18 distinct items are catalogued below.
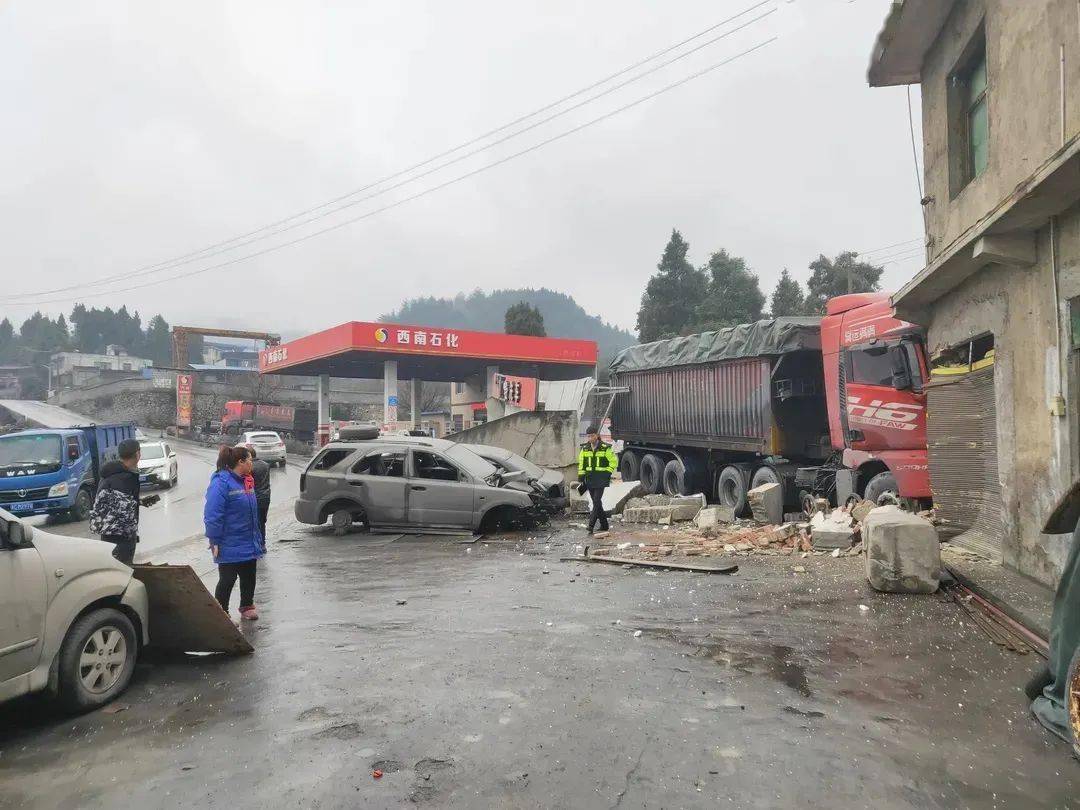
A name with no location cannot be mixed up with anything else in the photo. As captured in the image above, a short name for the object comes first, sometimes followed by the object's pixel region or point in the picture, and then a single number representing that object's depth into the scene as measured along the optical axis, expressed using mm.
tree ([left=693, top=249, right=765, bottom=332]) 48469
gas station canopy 31266
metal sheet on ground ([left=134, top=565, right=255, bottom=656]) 4902
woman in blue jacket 5852
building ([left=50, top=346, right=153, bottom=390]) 73250
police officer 11188
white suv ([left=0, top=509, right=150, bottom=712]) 3848
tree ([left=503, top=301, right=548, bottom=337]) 58500
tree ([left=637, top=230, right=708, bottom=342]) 53500
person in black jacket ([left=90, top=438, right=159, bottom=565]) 6043
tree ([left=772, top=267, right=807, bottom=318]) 46688
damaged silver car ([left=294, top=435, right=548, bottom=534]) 11492
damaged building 6129
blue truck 13242
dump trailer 9859
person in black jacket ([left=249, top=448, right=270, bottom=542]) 9008
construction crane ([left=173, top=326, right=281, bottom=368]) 57125
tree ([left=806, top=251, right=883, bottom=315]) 39425
